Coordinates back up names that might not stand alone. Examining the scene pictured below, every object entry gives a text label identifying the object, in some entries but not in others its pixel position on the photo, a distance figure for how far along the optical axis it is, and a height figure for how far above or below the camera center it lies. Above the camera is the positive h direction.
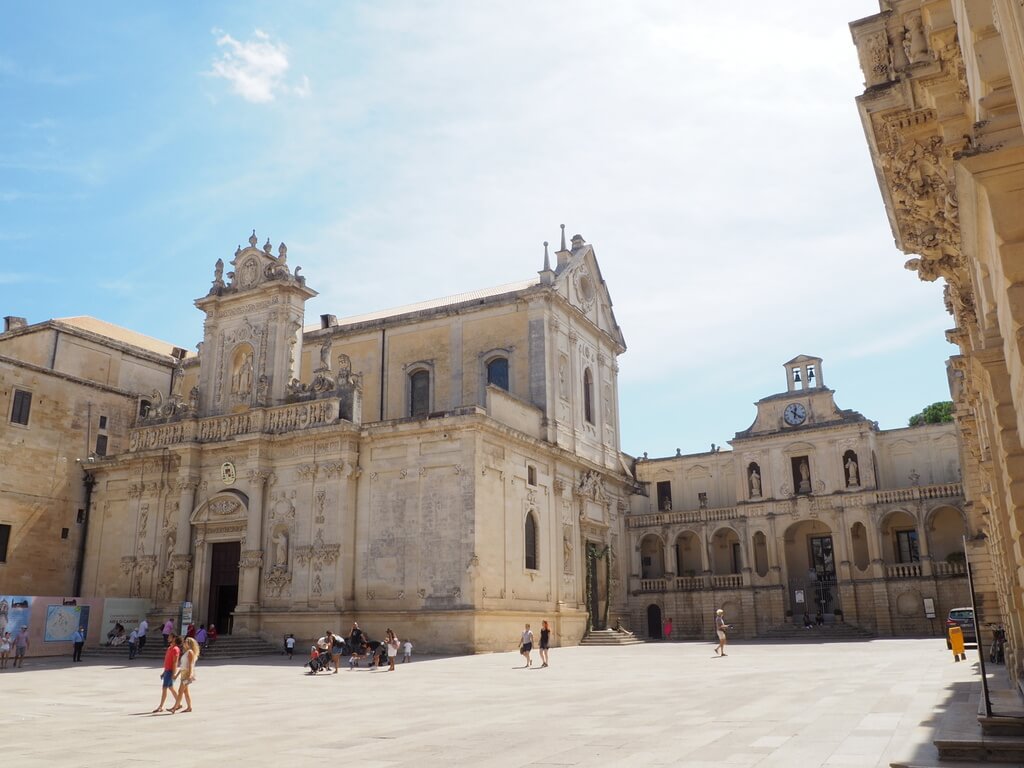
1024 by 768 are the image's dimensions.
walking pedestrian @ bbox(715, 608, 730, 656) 26.41 -0.83
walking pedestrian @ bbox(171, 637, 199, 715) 14.14 -1.07
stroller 22.25 -1.35
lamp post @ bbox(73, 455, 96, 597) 37.00 +4.01
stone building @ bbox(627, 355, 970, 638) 39.44 +3.60
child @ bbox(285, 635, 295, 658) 27.92 -1.18
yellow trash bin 20.62 -0.91
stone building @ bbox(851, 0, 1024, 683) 4.85 +3.58
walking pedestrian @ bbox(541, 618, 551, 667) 24.02 -1.09
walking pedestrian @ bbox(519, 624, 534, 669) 24.27 -1.08
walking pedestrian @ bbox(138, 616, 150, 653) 29.51 -0.78
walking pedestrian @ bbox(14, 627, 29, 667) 25.33 -1.07
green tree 53.90 +11.84
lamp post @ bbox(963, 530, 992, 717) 9.12 -0.55
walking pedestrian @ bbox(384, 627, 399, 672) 22.70 -1.08
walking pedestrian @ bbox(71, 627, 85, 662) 27.31 -1.06
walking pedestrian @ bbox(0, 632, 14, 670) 24.83 -1.09
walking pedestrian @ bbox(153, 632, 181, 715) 13.98 -0.97
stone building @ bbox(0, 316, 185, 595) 34.69 +7.41
